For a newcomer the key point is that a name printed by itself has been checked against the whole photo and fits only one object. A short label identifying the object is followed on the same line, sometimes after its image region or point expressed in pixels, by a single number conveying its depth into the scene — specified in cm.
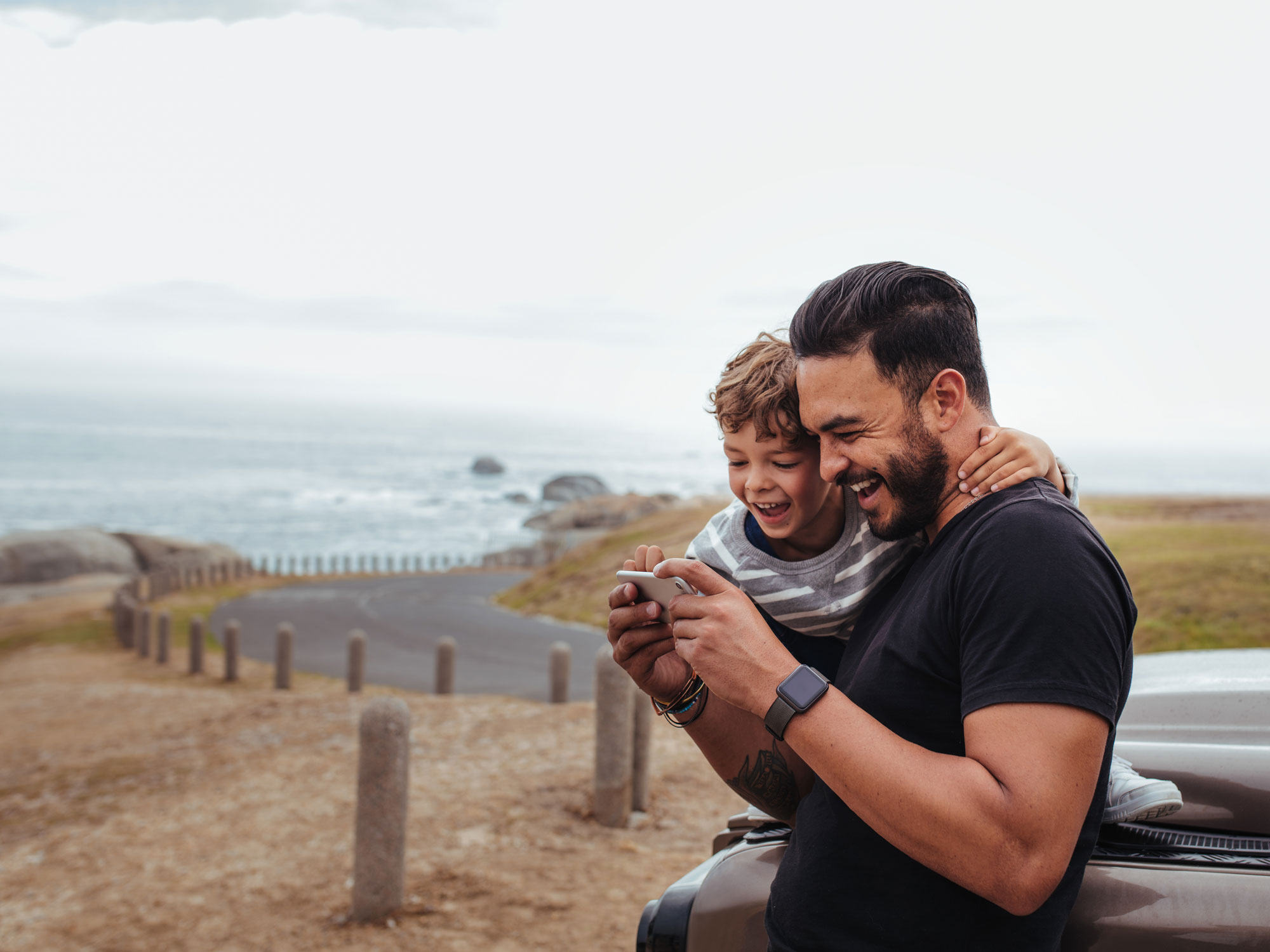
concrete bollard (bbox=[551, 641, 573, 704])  1219
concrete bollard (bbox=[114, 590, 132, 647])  1967
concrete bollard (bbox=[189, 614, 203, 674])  1614
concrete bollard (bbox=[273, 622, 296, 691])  1447
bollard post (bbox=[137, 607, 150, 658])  1805
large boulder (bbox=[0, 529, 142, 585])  3531
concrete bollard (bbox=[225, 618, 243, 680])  1527
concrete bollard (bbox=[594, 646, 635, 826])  710
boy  215
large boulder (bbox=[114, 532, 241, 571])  3591
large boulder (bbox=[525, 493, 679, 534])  4981
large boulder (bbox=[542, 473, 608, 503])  8388
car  177
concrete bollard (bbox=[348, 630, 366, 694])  1383
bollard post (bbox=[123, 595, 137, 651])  1948
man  142
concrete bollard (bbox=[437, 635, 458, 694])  1323
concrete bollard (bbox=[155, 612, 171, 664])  1731
